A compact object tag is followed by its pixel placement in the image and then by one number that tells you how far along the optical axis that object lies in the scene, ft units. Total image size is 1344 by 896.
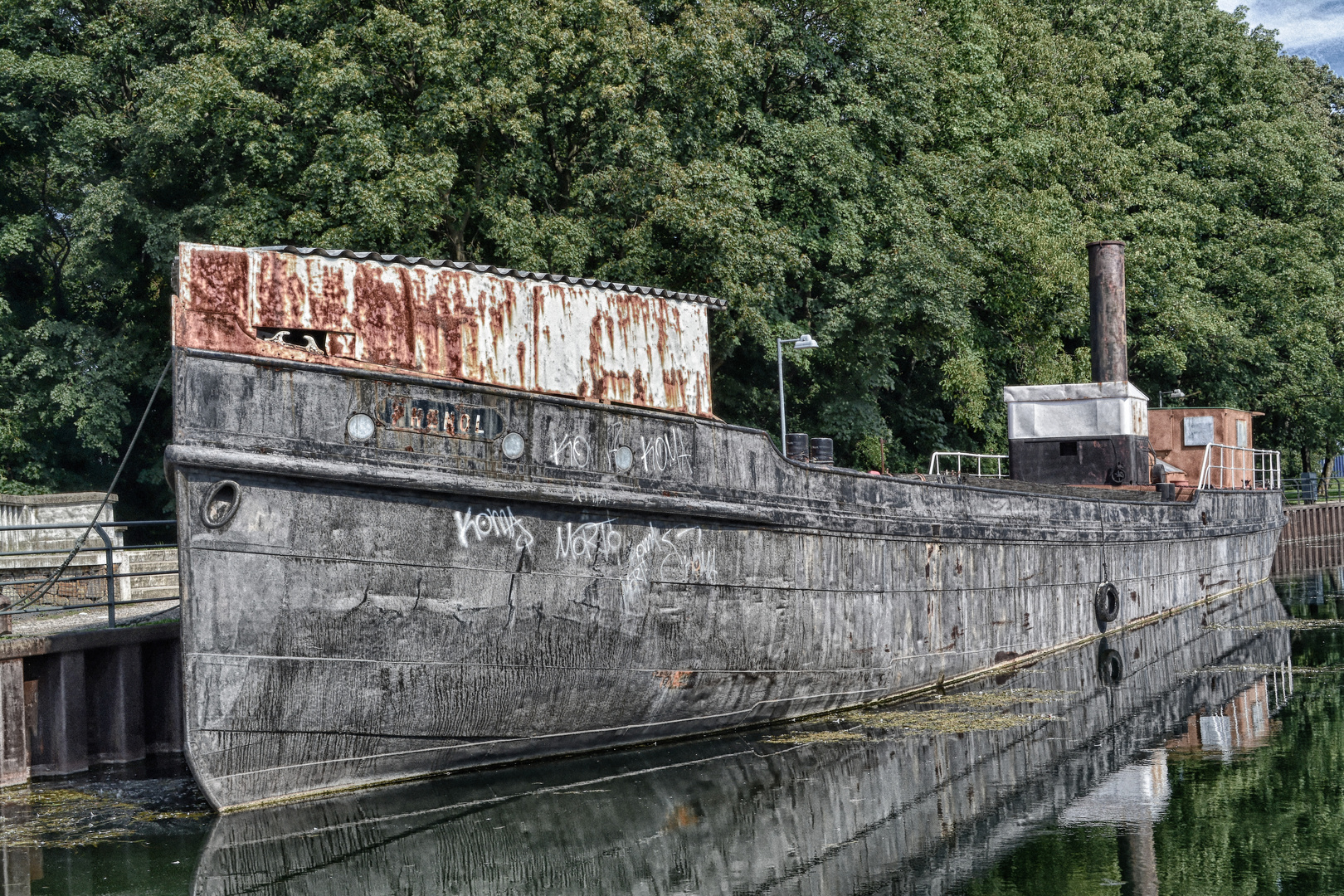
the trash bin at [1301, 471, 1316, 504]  135.33
